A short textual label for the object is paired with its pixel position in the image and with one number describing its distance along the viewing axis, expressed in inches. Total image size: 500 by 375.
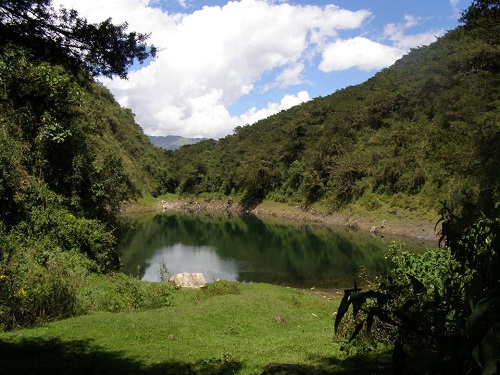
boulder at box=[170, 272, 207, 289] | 994.9
